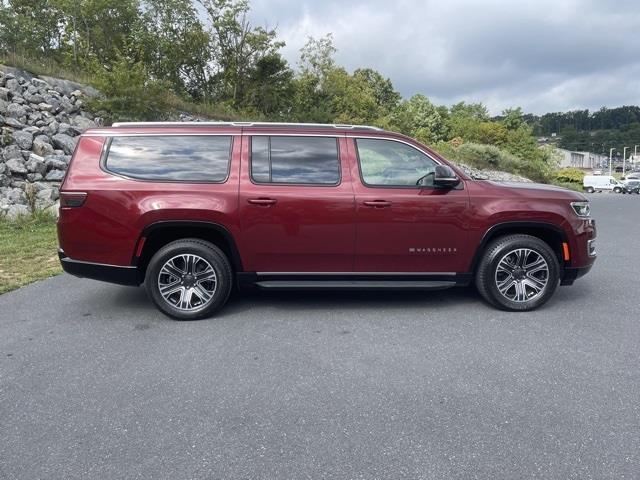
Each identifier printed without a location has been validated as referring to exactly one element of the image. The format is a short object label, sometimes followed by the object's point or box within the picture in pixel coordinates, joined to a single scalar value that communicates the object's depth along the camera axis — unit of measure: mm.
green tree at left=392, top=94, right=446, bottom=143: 53000
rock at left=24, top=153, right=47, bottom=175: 12258
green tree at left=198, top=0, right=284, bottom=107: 27250
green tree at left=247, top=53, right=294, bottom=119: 27141
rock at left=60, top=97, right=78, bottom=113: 15206
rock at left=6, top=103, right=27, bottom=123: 13382
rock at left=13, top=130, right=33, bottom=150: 12727
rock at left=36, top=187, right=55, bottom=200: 11575
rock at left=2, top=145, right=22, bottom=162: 12203
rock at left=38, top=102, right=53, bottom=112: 14453
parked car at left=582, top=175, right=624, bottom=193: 50156
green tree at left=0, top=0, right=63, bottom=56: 27512
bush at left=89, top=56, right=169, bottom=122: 15062
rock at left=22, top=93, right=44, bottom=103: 14414
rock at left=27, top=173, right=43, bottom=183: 12172
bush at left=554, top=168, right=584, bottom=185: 51312
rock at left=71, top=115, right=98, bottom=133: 14859
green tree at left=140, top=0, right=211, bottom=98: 27484
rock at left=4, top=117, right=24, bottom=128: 13008
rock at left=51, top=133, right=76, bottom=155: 13570
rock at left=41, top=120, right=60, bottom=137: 13742
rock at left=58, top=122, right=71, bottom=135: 14138
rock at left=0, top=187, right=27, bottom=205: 11180
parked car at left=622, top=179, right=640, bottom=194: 47550
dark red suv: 4535
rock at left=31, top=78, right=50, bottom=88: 15258
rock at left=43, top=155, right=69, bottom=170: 12602
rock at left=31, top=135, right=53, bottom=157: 12914
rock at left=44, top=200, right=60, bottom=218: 10680
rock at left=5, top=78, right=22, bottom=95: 14281
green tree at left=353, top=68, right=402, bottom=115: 62188
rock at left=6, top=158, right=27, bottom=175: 11938
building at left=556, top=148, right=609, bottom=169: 109888
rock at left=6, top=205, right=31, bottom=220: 10180
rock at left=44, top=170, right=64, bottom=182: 12414
